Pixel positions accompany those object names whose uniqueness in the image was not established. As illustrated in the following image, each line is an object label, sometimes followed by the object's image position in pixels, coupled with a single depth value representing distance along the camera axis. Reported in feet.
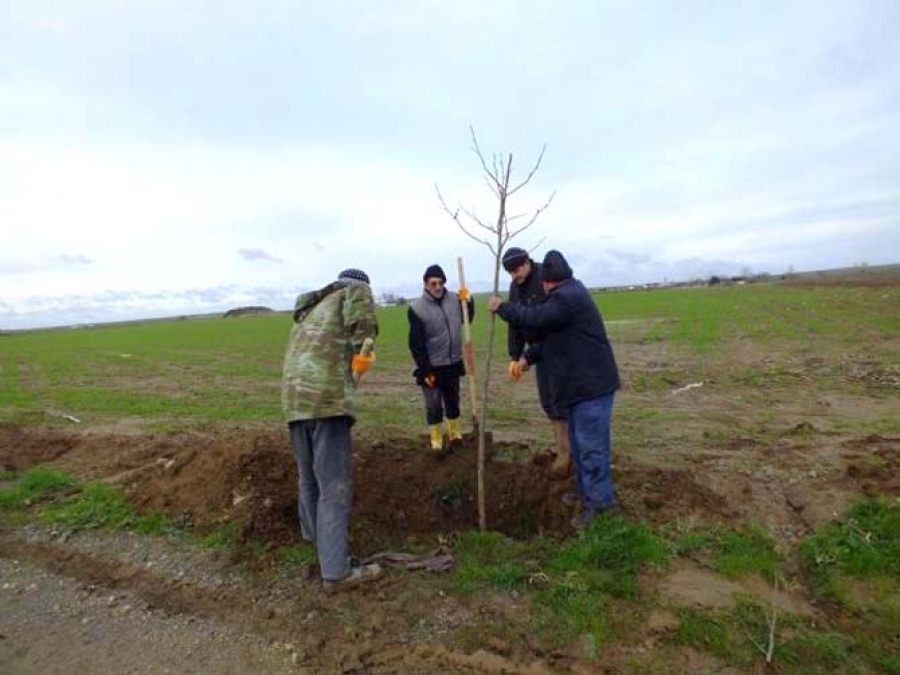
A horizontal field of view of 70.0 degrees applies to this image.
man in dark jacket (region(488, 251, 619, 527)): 16.74
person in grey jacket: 22.61
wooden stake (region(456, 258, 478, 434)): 17.90
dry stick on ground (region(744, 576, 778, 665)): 11.56
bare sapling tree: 17.28
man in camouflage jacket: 15.19
